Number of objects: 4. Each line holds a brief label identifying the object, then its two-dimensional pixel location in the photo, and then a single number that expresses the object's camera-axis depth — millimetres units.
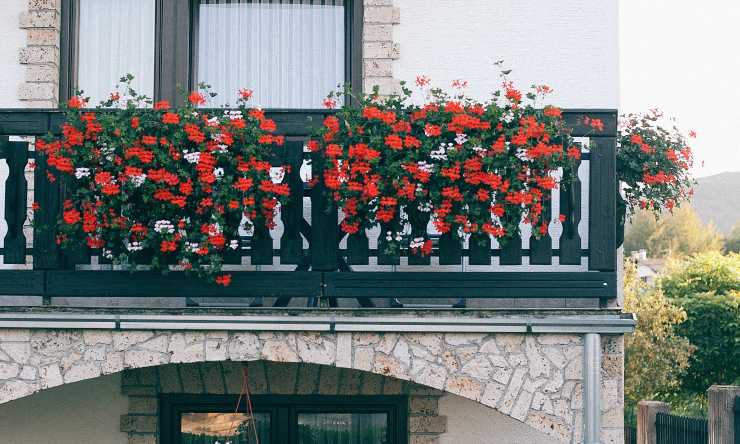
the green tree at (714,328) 20062
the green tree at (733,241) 61206
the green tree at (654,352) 17703
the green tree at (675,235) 55594
